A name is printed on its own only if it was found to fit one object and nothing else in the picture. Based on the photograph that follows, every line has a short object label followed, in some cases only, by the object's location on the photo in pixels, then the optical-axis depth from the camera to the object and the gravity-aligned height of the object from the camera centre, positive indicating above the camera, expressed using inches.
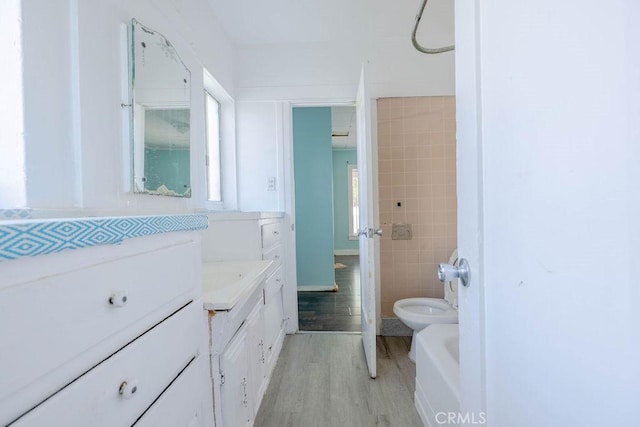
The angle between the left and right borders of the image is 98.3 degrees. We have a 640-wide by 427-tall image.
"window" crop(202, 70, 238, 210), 88.1 +22.1
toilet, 72.5 -28.5
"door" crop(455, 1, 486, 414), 19.3 +0.1
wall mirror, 46.6 +19.3
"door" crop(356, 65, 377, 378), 69.0 -4.6
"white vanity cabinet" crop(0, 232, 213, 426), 13.6 -7.8
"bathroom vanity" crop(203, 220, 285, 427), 34.2 -19.5
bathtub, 39.6 -25.9
